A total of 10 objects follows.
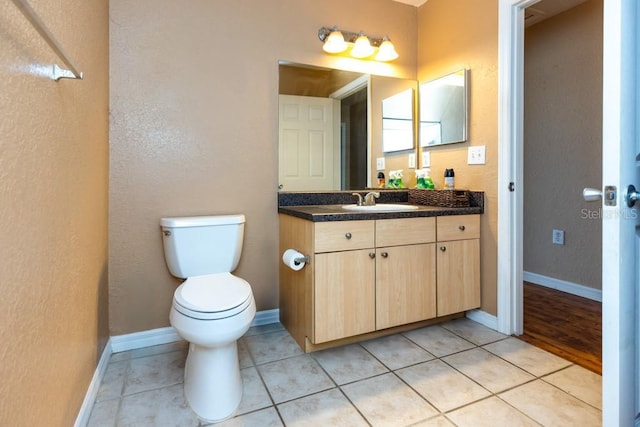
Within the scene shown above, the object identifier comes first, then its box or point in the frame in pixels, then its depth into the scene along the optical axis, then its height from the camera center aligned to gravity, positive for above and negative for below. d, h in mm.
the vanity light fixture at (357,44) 2223 +1079
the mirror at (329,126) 2193 +551
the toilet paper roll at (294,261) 1735 -258
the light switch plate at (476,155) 2076 +329
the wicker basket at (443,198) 2123 +74
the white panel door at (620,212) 874 -7
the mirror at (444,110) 2197 +663
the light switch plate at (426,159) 2483 +361
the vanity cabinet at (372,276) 1712 -354
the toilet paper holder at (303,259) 1731 -244
